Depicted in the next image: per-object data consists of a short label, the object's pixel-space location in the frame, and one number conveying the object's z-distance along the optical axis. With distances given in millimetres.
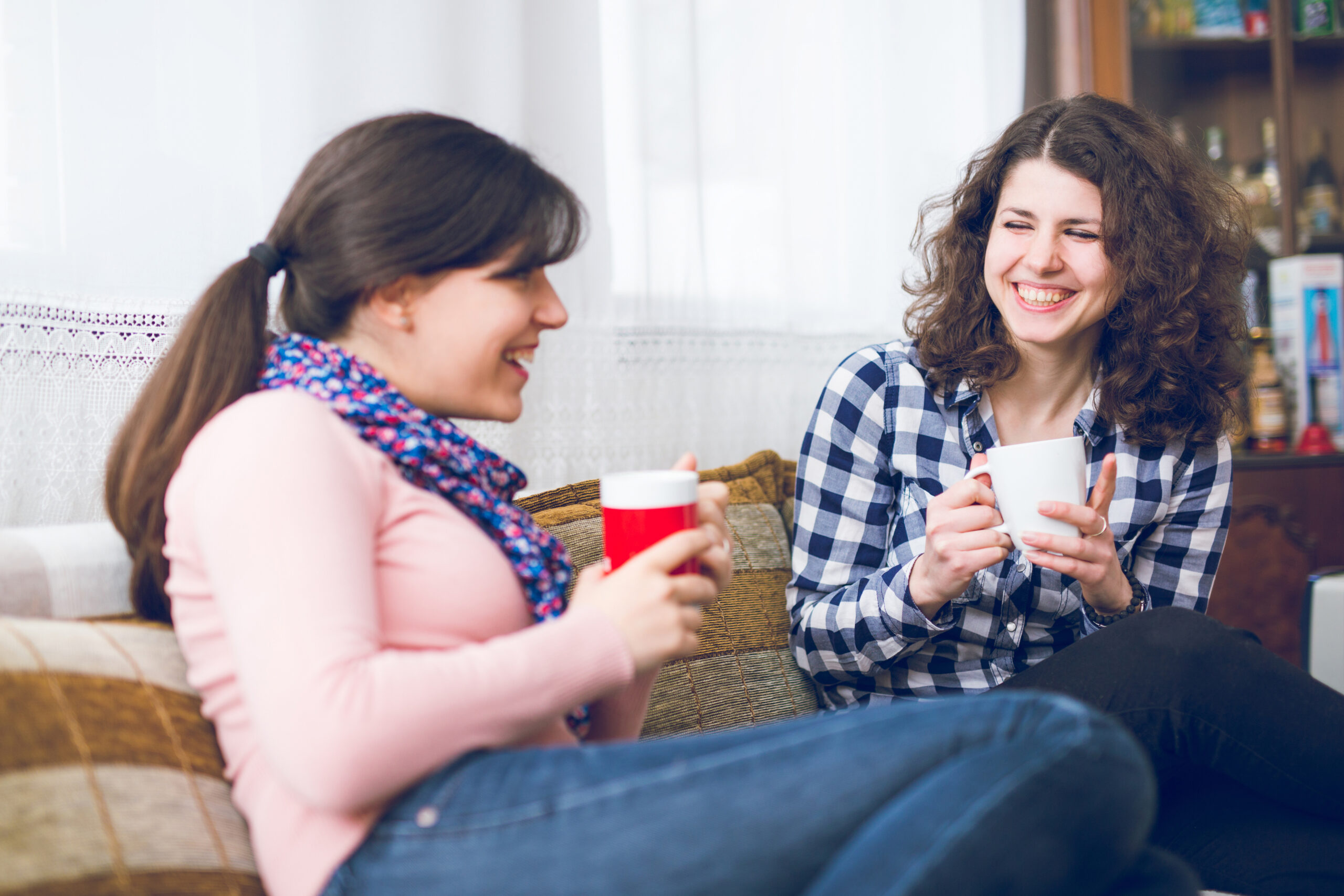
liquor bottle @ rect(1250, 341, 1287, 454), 2164
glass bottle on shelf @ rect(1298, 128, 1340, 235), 2336
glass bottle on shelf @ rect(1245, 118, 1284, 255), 2273
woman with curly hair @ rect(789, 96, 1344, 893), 1184
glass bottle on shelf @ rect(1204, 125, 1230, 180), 2355
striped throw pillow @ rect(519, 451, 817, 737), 1179
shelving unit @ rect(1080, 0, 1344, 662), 2031
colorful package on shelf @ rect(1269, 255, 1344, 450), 2178
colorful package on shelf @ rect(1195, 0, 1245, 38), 2283
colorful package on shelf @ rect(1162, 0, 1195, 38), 2279
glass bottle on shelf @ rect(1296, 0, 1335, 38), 2295
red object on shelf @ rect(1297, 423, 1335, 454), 2113
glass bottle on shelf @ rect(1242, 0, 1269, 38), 2281
